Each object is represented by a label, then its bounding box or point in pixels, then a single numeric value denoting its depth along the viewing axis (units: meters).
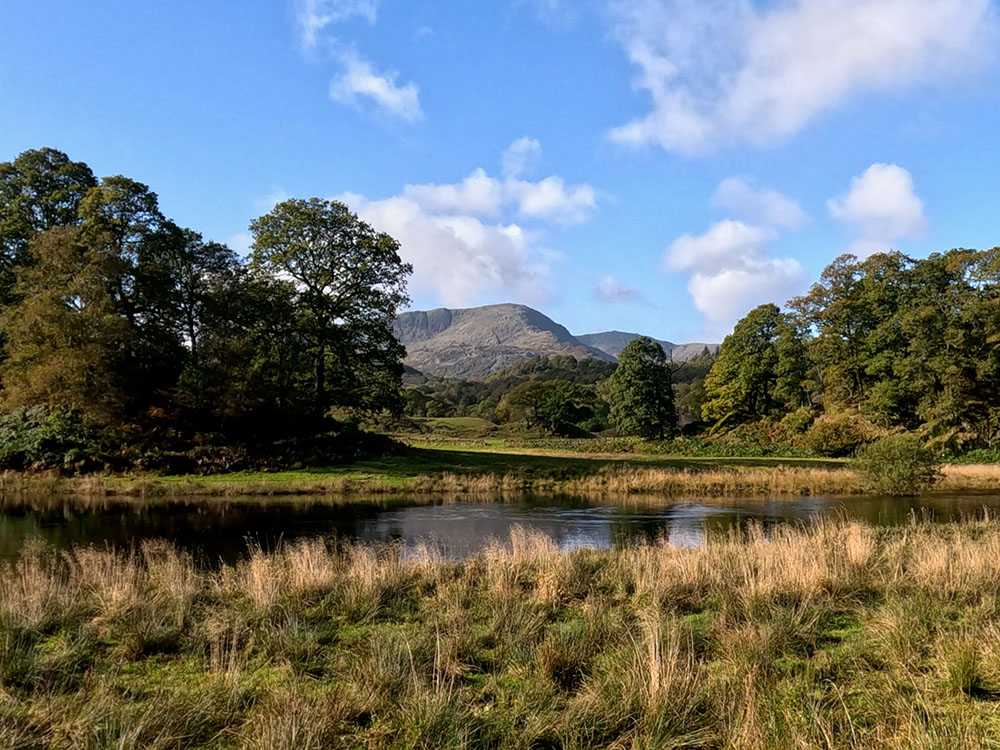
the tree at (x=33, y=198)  36.81
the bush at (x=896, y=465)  30.28
